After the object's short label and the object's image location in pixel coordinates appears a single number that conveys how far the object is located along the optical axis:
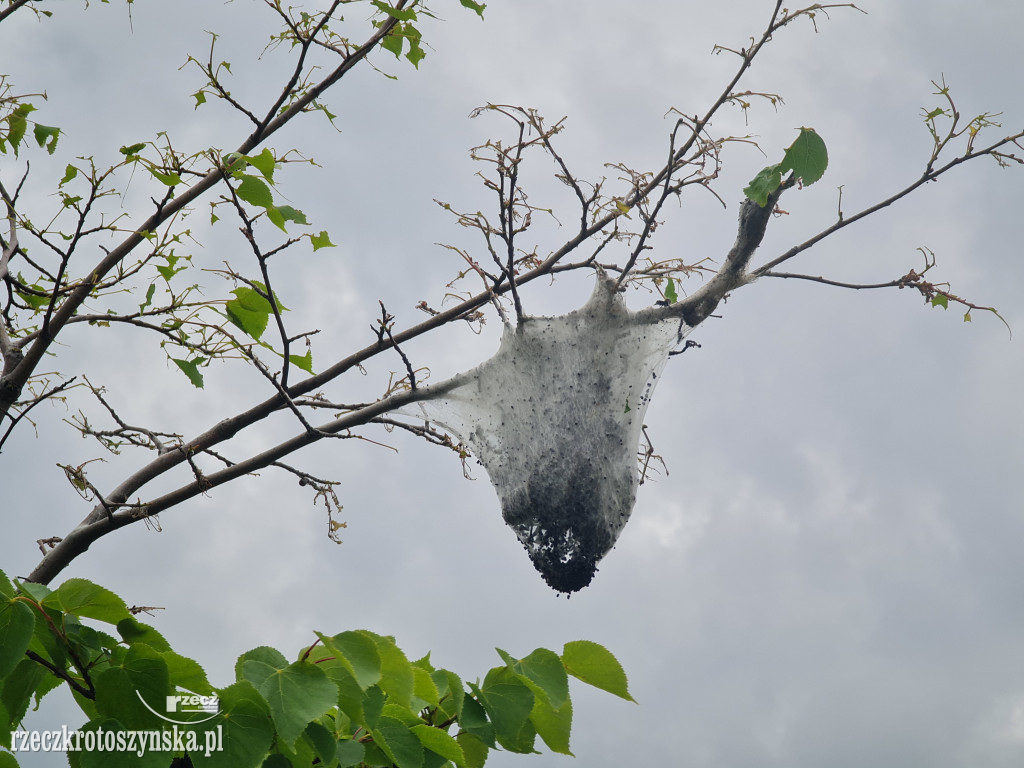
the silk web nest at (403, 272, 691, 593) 9.26
